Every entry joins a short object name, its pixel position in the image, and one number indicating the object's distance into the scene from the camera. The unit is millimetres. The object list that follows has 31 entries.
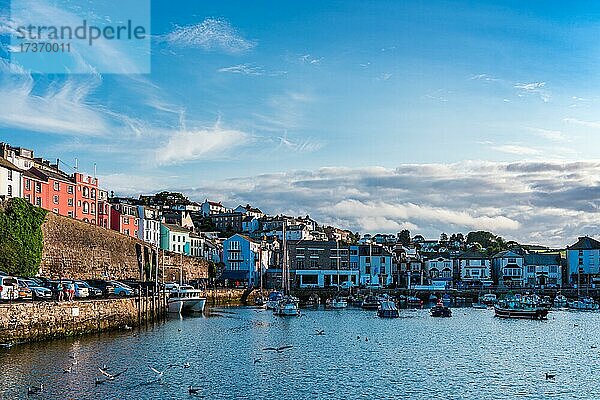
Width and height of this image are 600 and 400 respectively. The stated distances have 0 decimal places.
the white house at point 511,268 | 132625
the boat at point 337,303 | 93250
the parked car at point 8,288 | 45844
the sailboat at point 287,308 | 75375
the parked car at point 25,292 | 49312
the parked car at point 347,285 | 117562
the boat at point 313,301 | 101919
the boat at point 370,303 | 91312
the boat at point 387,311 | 77125
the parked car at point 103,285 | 63875
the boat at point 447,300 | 104525
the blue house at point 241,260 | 122188
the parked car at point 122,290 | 63834
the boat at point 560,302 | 100300
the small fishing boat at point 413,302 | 101062
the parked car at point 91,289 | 60200
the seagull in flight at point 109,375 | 33988
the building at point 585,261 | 128125
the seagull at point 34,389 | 30359
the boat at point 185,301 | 72125
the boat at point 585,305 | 95375
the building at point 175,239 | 117325
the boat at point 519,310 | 75812
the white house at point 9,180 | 67812
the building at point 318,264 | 123312
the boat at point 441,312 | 80175
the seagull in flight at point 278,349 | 46459
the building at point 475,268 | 135625
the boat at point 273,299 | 85400
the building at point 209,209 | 189875
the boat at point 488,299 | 101631
